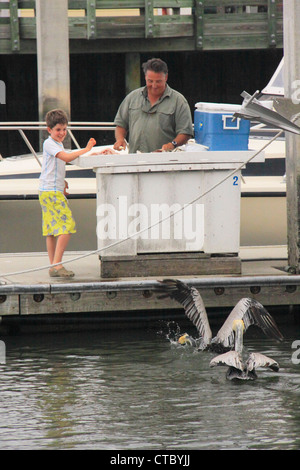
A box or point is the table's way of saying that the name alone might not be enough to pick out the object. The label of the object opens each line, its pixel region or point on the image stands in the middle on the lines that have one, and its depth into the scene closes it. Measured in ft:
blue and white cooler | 59.98
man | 60.44
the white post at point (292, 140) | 60.49
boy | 59.57
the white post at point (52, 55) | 117.19
